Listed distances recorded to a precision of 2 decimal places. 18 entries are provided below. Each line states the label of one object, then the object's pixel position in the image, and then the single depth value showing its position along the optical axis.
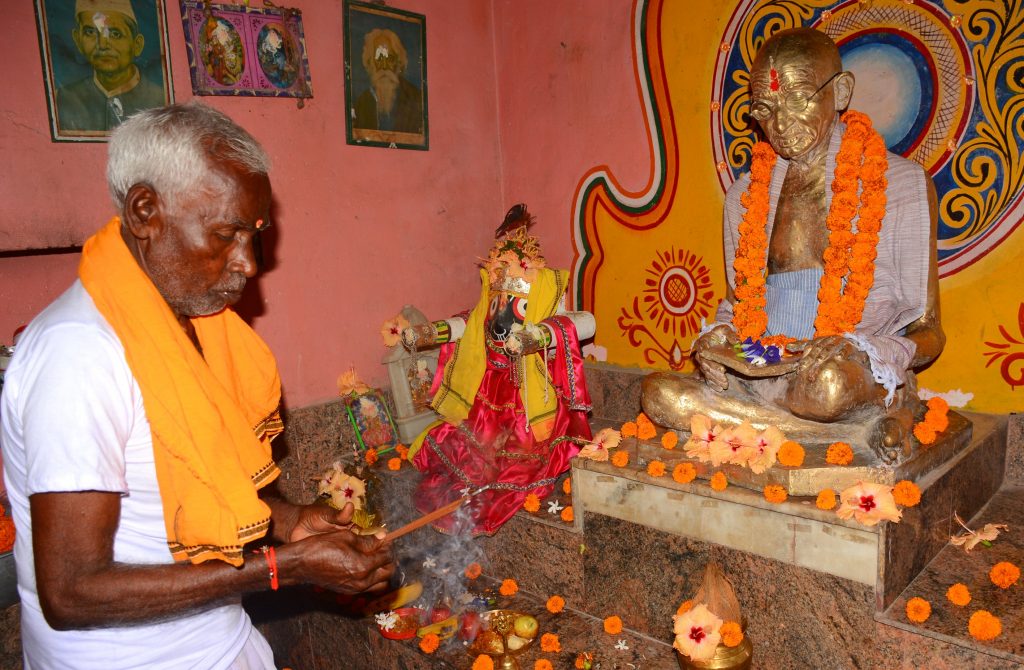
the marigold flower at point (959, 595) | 2.68
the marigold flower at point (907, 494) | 2.71
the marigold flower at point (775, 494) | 2.86
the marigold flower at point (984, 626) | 2.44
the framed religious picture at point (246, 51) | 4.02
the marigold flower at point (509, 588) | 3.83
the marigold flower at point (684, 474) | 3.13
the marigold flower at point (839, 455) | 2.91
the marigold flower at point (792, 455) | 2.94
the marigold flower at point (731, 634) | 2.55
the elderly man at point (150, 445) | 1.41
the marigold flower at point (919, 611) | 2.60
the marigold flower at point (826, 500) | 2.76
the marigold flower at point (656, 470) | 3.24
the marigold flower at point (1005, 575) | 2.75
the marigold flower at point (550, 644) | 3.26
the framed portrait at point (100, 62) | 3.50
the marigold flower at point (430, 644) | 3.28
